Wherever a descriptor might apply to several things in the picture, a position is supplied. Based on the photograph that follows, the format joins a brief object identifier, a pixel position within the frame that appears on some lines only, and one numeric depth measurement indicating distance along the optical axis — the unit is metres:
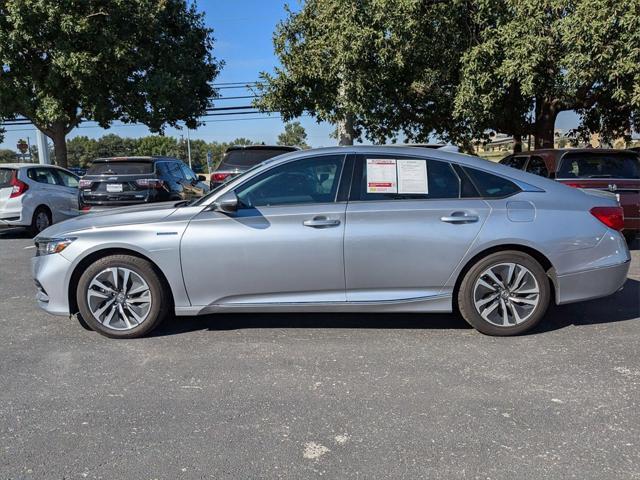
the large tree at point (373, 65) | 11.12
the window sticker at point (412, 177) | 4.43
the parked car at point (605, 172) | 7.74
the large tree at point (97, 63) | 14.12
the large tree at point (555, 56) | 9.12
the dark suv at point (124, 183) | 9.27
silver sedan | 4.26
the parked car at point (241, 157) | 10.39
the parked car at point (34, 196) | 9.95
